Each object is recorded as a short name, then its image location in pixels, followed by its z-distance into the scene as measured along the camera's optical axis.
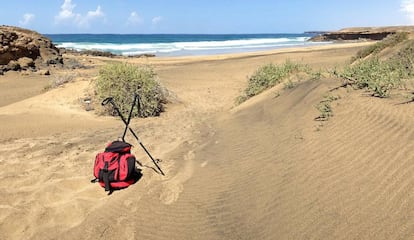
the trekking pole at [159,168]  6.05
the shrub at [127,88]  10.25
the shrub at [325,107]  6.40
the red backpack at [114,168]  5.45
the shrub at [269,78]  11.61
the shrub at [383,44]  16.52
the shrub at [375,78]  6.75
